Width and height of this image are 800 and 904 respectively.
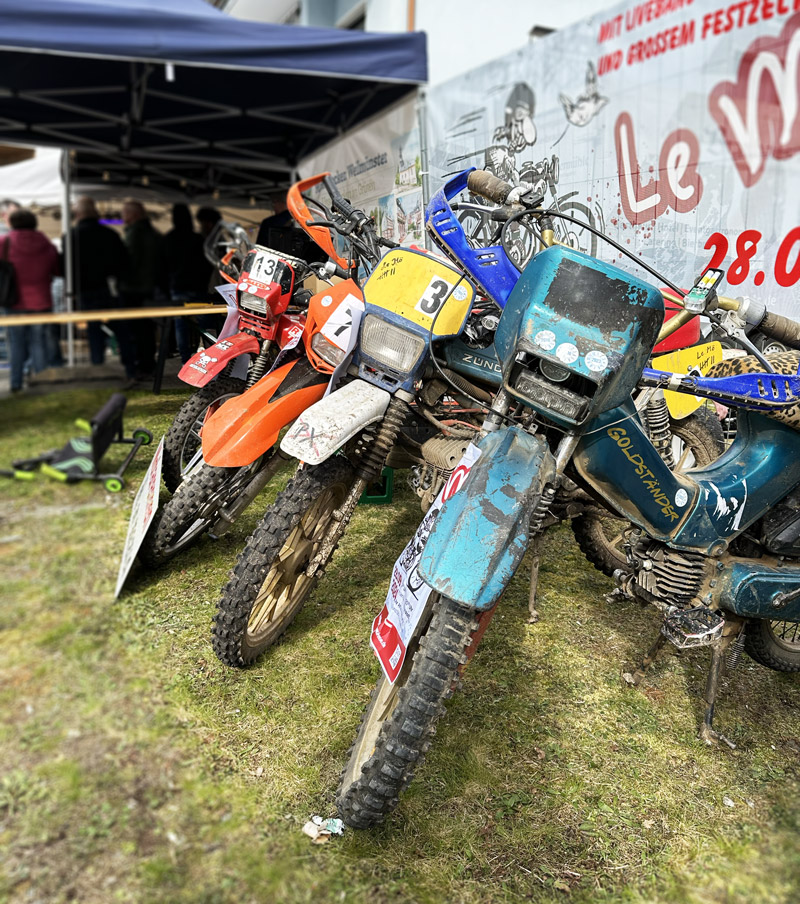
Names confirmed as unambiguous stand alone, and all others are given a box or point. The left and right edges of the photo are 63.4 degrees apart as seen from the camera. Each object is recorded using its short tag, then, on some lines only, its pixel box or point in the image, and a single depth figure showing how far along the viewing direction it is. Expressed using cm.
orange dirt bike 218
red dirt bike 206
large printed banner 248
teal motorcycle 146
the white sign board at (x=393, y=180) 438
